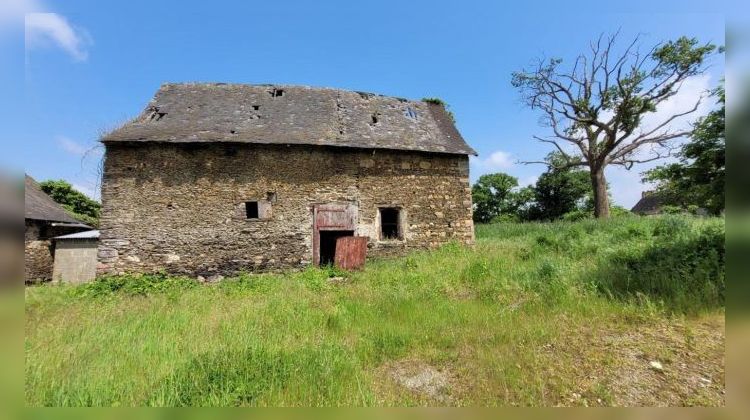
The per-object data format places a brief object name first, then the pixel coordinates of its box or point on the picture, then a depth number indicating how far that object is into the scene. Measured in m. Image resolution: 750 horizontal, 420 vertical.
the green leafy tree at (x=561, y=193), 29.77
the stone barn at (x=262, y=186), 10.02
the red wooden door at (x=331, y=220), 10.76
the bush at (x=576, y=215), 27.49
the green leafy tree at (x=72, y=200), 22.56
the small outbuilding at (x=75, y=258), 13.04
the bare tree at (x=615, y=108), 17.20
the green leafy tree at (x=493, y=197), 33.84
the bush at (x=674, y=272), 4.68
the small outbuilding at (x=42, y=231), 13.37
